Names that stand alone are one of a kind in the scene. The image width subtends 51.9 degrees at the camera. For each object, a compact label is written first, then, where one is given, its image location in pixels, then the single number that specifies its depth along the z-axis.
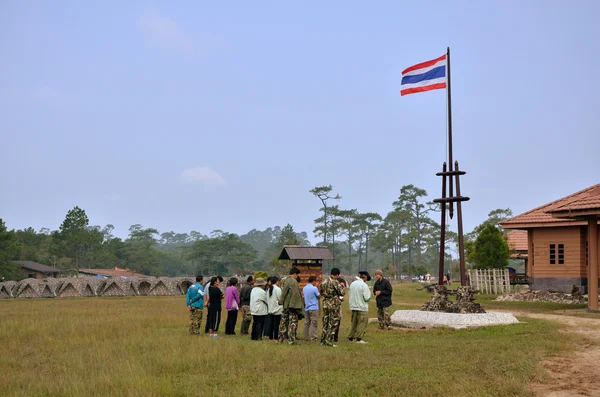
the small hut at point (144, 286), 45.53
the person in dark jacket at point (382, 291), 17.14
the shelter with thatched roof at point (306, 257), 31.47
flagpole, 18.66
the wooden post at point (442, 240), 18.75
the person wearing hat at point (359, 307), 14.40
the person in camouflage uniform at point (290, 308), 14.51
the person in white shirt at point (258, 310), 15.66
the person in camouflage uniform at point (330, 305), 13.89
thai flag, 19.36
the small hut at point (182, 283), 46.78
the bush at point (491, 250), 41.75
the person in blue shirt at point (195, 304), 16.33
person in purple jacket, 16.58
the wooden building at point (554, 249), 30.77
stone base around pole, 18.06
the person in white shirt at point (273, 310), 15.55
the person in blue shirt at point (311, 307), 14.75
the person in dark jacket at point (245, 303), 16.92
